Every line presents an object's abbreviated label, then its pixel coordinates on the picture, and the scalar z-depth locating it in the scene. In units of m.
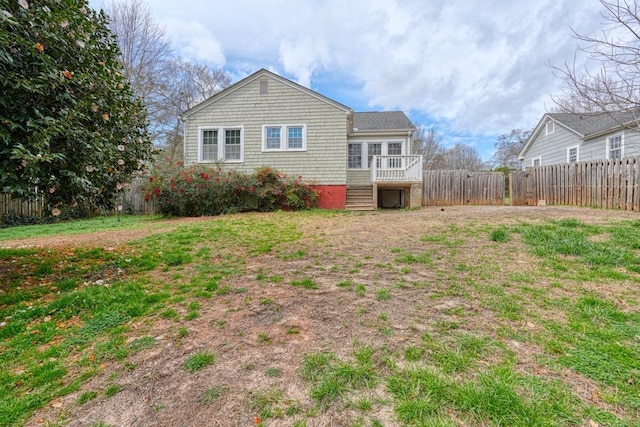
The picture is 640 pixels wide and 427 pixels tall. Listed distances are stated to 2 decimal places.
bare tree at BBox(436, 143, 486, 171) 36.38
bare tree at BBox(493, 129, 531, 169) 31.81
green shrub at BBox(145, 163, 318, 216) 10.88
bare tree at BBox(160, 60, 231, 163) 21.06
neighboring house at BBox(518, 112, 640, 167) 13.23
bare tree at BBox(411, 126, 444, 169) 34.05
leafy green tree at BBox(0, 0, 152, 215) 3.00
